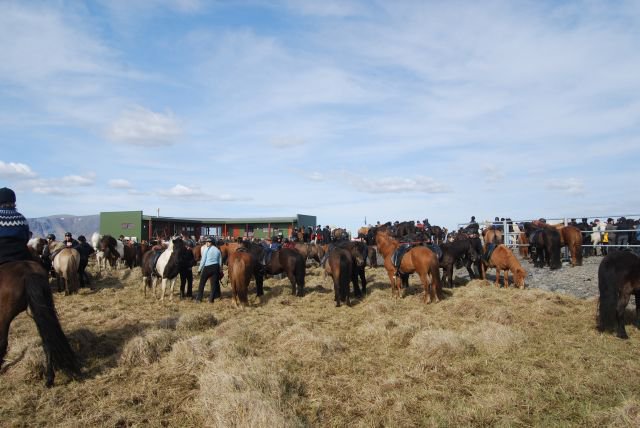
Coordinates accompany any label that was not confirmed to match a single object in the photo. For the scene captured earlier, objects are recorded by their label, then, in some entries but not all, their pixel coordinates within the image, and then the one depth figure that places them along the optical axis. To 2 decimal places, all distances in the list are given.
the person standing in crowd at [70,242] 15.63
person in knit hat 5.83
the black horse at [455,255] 13.80
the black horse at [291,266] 13.15
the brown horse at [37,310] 5.45
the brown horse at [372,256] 19.36
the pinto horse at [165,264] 12.52
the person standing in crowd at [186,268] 12.77
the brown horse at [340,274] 11.39
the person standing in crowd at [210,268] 12.02
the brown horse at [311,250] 20.62
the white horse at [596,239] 18.41
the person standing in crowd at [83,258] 15.21
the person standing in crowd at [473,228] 20.25
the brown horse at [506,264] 13.20
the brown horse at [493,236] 19.75
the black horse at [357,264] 12.77
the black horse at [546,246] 15.43
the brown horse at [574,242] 15.67
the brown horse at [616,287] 7.87
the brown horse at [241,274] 11.17
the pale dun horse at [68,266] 13.56
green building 35.44
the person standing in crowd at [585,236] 18.71
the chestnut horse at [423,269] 11.47
